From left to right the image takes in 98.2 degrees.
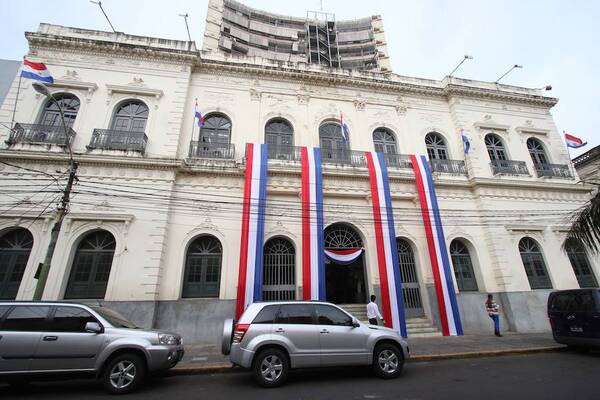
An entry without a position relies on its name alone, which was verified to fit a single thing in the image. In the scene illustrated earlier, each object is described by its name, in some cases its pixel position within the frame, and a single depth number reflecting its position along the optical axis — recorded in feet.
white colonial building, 31.45
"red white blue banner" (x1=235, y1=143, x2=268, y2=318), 30.94
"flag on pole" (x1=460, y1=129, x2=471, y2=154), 44.99
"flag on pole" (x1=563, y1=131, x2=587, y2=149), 44.78
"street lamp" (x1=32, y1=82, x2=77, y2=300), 22.49
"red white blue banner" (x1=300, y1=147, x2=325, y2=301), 32.30
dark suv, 23.18
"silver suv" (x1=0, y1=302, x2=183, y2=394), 15.20
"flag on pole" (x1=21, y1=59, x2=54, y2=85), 30.50
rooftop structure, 110.73
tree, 18.57
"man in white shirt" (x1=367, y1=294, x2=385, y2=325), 28.19
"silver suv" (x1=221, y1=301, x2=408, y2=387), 16.81
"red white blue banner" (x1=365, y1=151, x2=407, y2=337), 32.30
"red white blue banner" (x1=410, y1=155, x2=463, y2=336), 33.81
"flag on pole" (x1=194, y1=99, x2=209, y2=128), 38.17
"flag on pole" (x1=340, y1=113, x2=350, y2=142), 42.10
